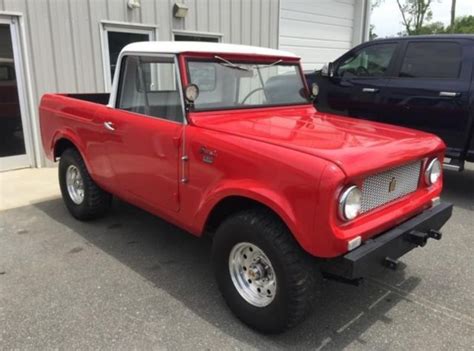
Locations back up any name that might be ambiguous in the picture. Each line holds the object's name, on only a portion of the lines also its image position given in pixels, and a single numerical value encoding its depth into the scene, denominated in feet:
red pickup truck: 7.78
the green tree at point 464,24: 111.34
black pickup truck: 17.49
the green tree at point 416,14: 107.14
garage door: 33.60
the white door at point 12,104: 19.84
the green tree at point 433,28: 118.19
